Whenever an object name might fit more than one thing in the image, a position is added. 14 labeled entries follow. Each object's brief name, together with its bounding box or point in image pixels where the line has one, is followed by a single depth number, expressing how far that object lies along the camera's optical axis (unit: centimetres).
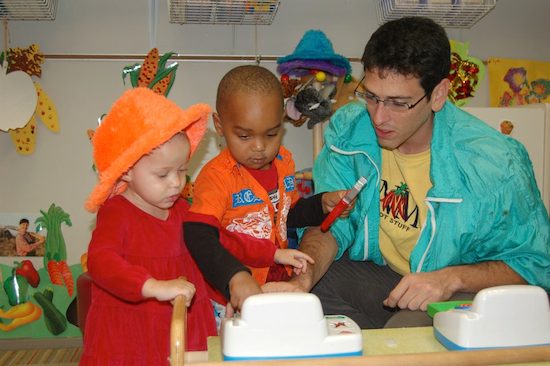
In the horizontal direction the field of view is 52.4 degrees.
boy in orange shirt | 149
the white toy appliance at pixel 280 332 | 92
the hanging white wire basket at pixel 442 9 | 249
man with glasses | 153
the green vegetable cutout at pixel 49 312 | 275
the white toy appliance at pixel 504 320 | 97
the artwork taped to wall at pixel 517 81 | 297
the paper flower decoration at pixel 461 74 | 285
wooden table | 89
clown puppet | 246
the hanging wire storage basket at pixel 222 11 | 239
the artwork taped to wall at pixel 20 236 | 275
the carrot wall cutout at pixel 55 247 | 276
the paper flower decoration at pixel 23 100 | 265
